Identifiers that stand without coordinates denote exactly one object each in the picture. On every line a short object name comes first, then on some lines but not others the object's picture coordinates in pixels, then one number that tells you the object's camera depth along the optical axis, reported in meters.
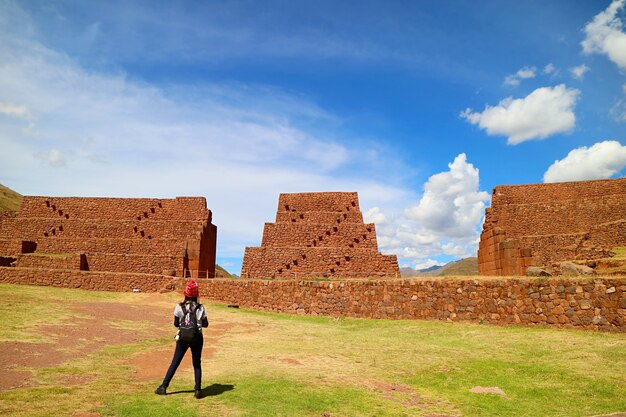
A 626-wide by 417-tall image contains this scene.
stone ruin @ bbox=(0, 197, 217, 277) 24.55
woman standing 6.59
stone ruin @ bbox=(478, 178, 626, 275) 25.56
